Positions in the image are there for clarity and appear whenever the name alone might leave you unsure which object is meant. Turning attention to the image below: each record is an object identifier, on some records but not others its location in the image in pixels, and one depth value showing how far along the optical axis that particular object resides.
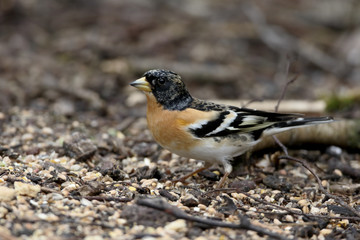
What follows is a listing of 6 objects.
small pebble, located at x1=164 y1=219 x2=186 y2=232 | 5.82
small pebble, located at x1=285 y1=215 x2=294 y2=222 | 6.56
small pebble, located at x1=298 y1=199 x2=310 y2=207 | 7.32
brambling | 7.54
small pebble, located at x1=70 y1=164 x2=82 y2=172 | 7.84
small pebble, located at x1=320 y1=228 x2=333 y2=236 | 6.28
